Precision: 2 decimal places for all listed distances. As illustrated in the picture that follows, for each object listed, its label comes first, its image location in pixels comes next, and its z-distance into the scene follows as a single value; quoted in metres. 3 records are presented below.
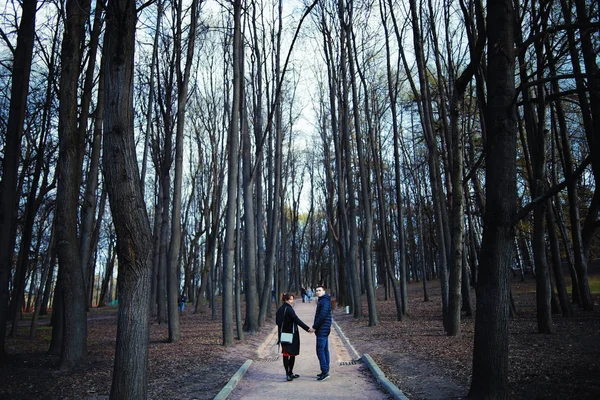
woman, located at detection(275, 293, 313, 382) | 7.98
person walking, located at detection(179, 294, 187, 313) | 28.00
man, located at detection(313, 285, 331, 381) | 7.91
